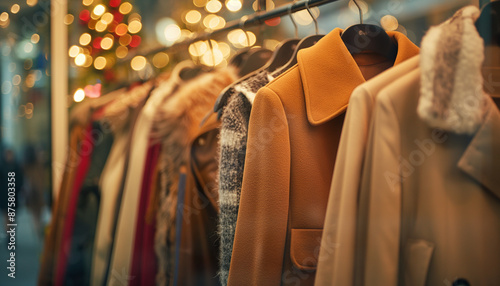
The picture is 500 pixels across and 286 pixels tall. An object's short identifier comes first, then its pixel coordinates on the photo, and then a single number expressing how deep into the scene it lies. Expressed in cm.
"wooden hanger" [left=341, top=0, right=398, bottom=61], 70
